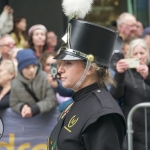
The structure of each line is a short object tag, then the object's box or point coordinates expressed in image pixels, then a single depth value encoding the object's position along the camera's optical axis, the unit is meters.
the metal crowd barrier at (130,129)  10.26
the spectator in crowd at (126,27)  13.45
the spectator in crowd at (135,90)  10.35
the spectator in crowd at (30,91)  10.72
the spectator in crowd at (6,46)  13.94
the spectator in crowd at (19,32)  15.89
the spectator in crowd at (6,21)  15.94
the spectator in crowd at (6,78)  11.02
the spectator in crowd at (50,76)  10.53
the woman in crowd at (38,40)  14.10
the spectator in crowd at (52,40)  15.47
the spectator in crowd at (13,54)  13.39
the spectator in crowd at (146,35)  13.16
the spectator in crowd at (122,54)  11.44
